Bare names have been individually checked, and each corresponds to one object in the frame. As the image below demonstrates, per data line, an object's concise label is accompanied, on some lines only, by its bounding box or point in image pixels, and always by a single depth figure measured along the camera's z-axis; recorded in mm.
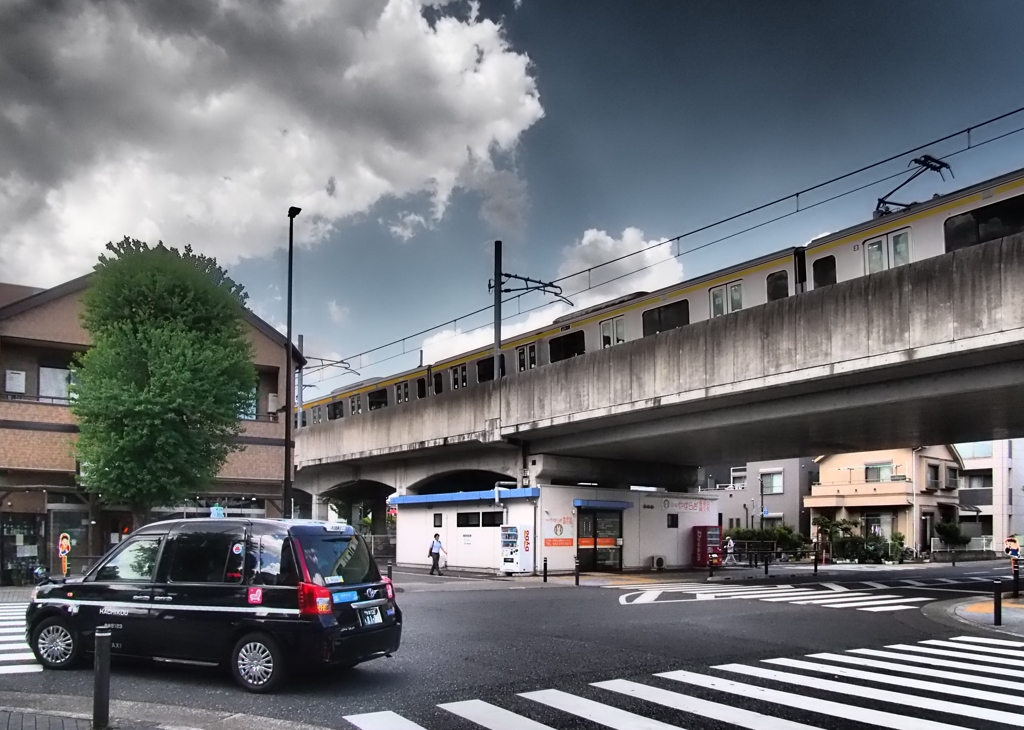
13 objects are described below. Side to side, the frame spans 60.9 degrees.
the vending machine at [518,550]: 29969
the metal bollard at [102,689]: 6984
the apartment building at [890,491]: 55938
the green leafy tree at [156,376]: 22578
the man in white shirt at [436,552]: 30250
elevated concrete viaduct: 17688
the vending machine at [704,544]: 35312
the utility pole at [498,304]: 30562
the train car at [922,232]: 17750
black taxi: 8562
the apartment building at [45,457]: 24688
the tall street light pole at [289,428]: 25344
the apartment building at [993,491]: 63188
